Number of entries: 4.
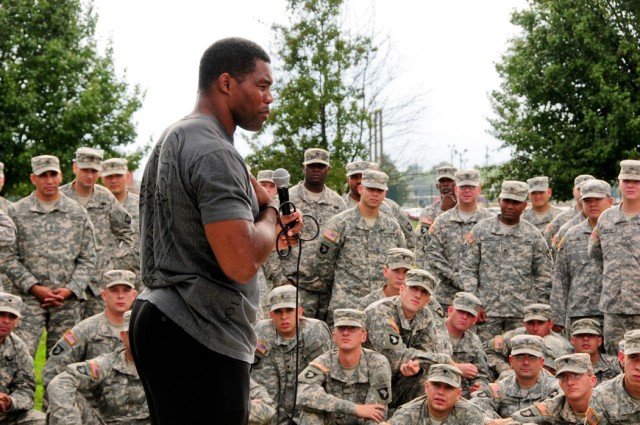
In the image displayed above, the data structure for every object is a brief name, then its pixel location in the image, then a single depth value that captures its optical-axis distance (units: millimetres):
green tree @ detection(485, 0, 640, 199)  22000
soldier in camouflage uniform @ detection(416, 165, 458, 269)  10062
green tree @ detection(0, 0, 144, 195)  23469
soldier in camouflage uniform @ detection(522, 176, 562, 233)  10492
